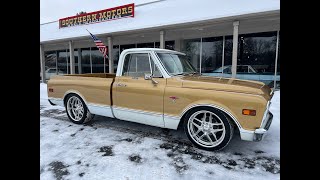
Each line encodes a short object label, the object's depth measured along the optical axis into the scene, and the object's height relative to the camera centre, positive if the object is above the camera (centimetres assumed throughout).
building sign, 1291 +411
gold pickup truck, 359 -39
